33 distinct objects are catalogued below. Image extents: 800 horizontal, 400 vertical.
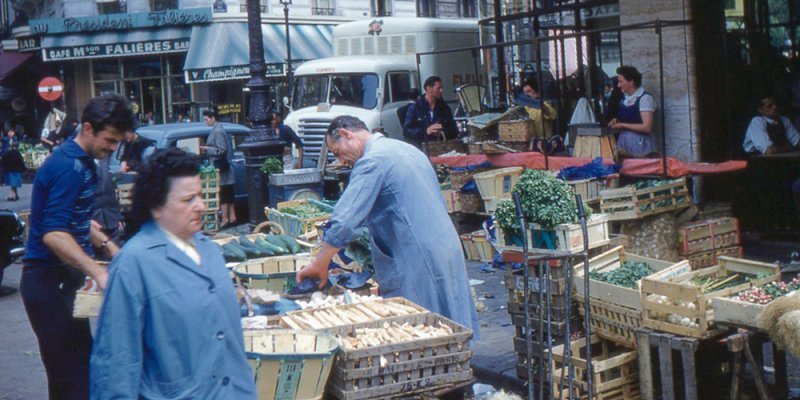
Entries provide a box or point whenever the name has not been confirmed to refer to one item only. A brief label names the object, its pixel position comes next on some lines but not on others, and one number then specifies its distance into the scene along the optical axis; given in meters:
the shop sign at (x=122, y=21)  34.25
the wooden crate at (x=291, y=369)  4.70
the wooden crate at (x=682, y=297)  6.25
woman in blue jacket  3.40
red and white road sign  30.70
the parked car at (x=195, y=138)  16.59
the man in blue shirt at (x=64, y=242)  4.92
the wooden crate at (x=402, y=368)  4.83
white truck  19.81
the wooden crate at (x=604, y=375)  6.63
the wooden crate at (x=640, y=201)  10.02
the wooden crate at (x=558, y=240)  7.95
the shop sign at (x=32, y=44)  37.31
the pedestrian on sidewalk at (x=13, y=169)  24.22
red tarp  10.59
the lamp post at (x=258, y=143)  15.13
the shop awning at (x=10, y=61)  38.47
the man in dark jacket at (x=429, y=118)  14.22
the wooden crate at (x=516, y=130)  13.17
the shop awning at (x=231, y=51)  33.53
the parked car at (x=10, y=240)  12.52
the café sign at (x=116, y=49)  34.75
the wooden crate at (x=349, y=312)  5.43
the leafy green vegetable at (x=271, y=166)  15.06
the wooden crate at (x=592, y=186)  11.17
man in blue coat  5.59
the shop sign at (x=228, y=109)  33.94
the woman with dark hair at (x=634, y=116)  11.41
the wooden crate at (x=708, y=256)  10.09
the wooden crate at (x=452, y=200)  12.96
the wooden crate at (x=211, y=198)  16.08
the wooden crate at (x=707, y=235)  10.02
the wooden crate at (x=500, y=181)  12.23
